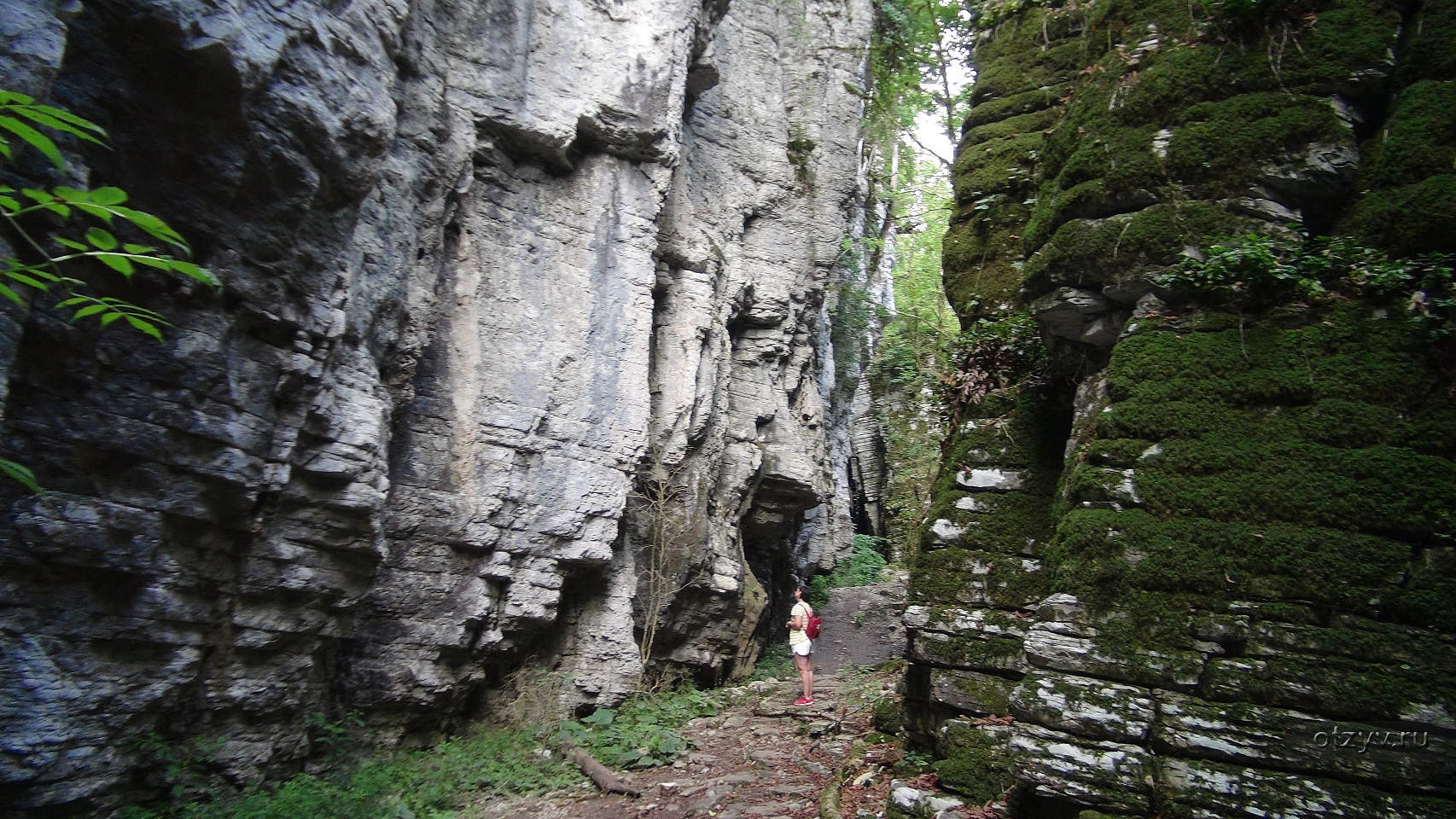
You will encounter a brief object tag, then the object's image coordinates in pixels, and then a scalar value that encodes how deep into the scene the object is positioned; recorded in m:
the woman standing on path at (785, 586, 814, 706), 10.70
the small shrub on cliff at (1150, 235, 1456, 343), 4.14
